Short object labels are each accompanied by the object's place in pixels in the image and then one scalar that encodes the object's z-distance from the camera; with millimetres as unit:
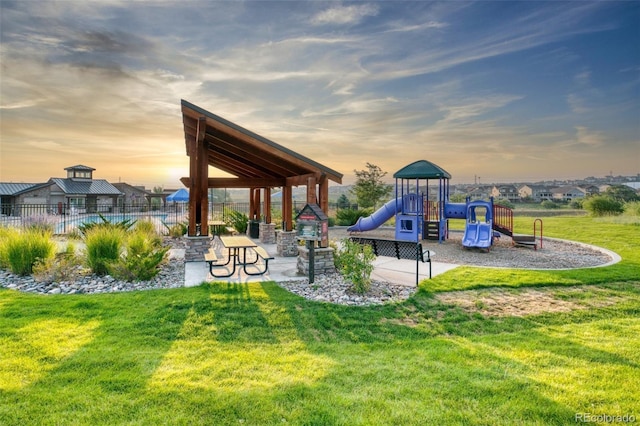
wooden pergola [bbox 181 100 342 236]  8039
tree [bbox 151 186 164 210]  50100
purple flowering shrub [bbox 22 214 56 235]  9809
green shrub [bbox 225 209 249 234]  15664
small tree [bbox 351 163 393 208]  27797
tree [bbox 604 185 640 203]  42697
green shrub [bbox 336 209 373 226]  20734
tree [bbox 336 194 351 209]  28400
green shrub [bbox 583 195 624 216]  24578
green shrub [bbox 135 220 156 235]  11883
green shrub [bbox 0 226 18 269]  7798
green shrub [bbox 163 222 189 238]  14055
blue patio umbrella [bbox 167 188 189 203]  22312
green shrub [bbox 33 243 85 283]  7082
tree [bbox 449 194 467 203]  42219
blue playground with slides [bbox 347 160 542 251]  13266
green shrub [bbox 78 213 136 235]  9531
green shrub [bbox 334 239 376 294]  6426
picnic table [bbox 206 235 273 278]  7676
